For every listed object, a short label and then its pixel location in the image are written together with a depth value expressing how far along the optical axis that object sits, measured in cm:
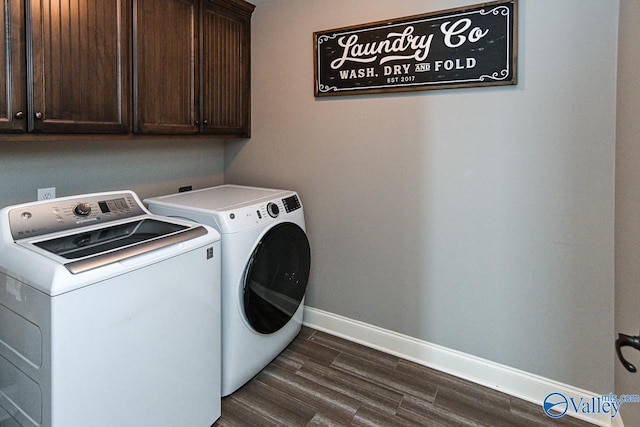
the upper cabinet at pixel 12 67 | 133
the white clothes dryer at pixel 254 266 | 179
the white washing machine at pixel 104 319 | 110
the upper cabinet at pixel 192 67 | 185
